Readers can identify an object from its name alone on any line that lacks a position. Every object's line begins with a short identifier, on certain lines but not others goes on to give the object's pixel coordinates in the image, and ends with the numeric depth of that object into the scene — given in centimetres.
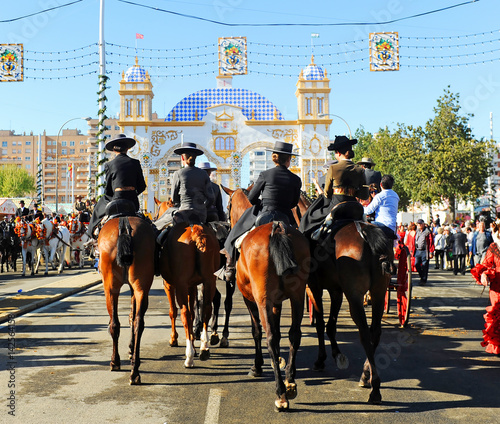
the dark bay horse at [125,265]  669
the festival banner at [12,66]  2470
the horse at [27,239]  1995
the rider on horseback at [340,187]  694
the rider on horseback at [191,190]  791
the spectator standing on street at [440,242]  2461
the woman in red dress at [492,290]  769
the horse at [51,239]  2058
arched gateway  5956
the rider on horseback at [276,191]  678
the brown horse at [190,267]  716
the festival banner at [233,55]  3391
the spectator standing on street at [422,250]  1864
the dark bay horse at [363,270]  603
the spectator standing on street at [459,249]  2275
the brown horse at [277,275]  580
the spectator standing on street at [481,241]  2003
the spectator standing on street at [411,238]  1927
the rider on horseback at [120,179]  770
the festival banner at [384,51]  2544
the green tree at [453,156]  3803
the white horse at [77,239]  2333
